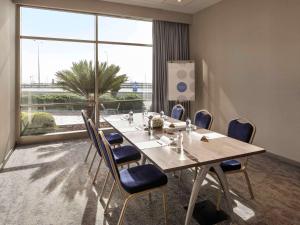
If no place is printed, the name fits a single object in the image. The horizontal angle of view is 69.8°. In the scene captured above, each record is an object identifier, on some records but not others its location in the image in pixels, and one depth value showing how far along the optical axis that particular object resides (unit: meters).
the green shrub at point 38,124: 4.82
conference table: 1.74
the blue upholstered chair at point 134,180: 1.84
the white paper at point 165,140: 2.22
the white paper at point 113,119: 3.51
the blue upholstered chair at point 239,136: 2.32
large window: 4.77
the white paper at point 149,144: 2.11
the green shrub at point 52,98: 4.82
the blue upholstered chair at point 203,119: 3.10
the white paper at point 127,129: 2.71
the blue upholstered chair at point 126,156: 2.64
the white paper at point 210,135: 2.43
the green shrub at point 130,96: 5.72
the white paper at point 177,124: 2.96
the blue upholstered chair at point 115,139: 3.42
